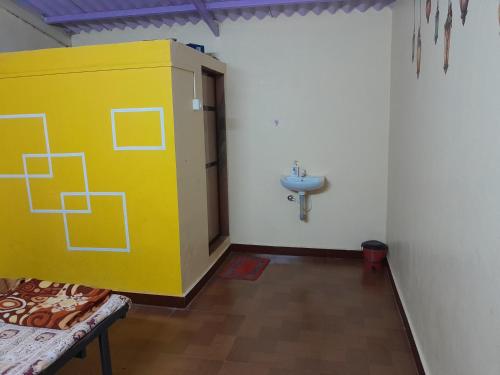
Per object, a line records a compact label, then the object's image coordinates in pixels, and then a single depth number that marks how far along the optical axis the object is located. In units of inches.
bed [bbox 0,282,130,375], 66.7
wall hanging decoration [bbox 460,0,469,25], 64.9
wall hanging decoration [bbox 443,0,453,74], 75.7
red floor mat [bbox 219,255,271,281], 159.6
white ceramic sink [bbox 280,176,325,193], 166.9
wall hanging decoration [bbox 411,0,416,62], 115.3
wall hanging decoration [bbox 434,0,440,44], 86.0
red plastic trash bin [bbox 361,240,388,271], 163.2
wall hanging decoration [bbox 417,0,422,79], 104.7
